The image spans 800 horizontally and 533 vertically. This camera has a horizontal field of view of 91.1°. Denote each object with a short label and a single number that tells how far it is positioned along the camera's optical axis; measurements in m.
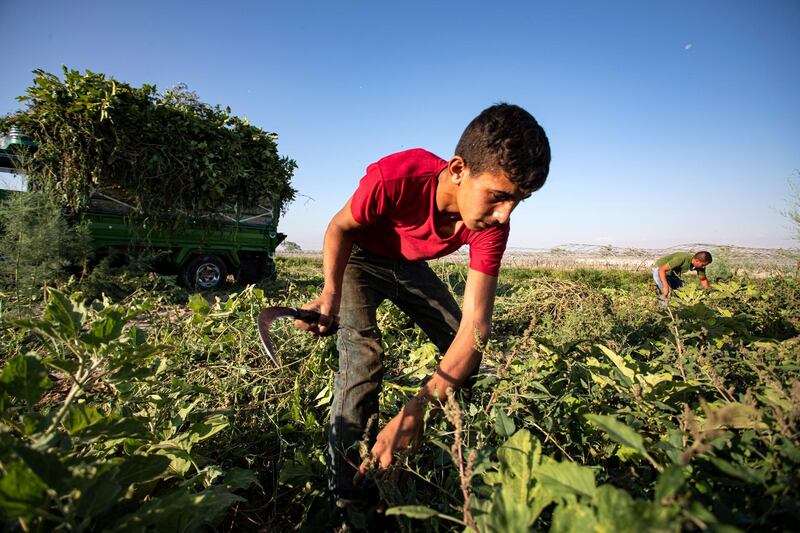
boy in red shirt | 1.66
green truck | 6.72
